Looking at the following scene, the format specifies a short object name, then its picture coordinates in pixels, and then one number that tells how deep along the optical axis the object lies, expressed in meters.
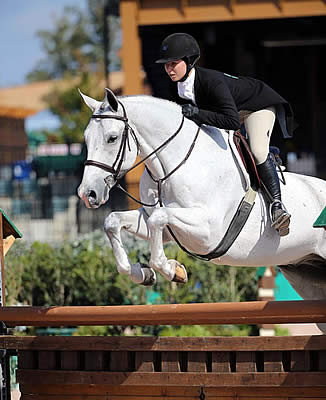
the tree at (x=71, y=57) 78.25
